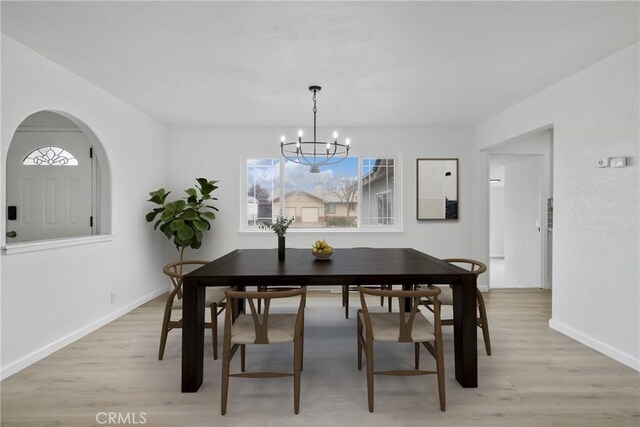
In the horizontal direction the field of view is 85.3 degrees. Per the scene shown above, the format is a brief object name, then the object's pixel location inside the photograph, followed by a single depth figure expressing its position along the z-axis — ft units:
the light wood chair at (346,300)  13.03
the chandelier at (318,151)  18.04
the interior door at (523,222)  18.65
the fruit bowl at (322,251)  10.20
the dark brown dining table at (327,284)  7.82
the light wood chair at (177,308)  9.37
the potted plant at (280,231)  10.52
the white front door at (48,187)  12.39
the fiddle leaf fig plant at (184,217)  15.33
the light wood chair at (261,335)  6.73
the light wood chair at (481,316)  9.64
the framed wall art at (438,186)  18.06
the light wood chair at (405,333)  6.95
